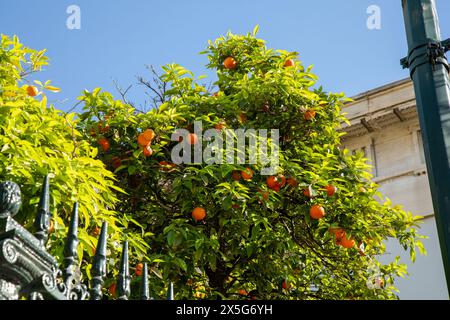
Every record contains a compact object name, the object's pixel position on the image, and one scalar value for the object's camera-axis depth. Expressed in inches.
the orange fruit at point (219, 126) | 334.3
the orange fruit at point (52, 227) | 217.3
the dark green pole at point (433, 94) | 167.5
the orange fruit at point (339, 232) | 322.3
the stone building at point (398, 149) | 751.7
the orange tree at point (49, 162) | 217.8
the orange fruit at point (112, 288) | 269.1
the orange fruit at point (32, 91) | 274.5
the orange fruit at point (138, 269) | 274.8
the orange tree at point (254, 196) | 312.8
